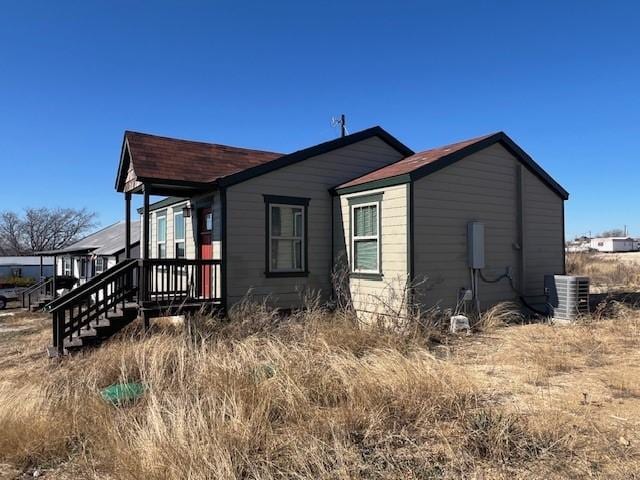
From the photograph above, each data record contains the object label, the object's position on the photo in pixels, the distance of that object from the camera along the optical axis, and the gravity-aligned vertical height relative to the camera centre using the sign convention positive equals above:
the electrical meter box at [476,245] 9.60 -0.04
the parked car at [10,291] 26.61 -2.42
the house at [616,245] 73.81 -0.58
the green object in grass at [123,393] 4.60 -1.47
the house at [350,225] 9.07 +0.41
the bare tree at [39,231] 59.97 +2.15
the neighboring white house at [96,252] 22.42 -0.24
